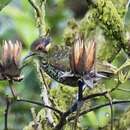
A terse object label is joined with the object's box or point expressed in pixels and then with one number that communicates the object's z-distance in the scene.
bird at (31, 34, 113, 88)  7.29
